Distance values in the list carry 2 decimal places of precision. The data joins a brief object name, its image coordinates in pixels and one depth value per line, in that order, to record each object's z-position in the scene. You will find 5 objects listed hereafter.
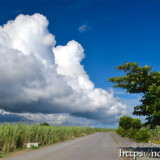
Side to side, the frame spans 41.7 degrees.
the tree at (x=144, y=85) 14.26
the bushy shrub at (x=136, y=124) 47.41
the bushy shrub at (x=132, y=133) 43.58
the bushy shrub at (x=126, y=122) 57.04
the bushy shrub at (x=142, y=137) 33.31
